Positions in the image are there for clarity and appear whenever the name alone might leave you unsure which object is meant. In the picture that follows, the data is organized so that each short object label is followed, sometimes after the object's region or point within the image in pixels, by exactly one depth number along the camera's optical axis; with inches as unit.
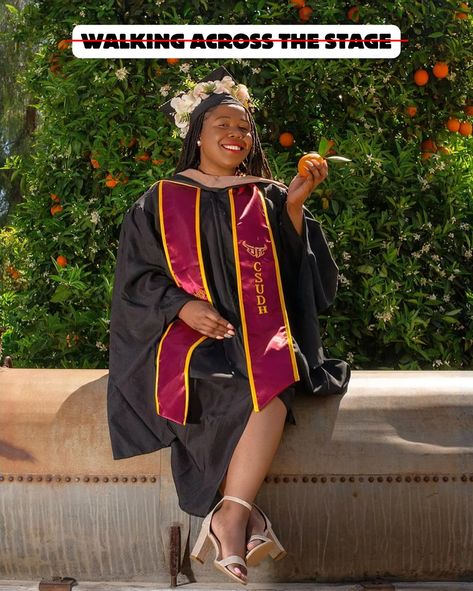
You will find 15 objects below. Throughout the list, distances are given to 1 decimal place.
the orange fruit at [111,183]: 155.9
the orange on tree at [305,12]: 155.6
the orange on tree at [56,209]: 162.3
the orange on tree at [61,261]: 158.1
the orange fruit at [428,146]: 164.2
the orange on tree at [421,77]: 159.0
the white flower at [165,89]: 152.3
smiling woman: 104.7
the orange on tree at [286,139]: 157.9
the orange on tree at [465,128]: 164.1
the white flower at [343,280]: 152.3
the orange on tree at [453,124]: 162.9
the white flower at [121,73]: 154.0
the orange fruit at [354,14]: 157.6
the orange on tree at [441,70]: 158.6
